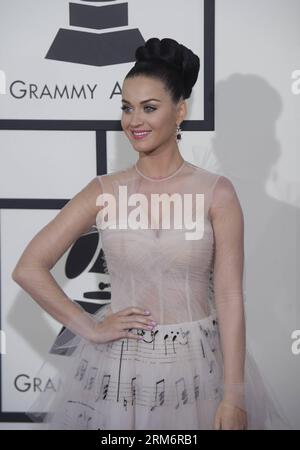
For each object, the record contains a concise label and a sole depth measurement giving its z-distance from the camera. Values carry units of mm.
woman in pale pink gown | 5384
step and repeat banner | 5780
